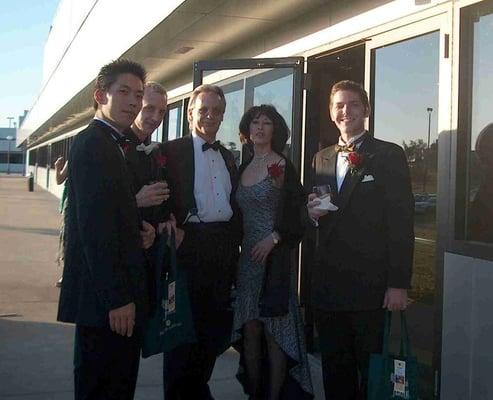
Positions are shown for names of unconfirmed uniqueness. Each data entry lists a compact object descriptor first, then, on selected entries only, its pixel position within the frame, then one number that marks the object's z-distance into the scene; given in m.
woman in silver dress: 3.57
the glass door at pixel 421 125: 3.89
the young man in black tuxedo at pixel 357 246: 3.06
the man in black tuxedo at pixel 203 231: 3.43
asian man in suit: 2.55
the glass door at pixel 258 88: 5.30
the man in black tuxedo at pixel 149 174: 2.99
